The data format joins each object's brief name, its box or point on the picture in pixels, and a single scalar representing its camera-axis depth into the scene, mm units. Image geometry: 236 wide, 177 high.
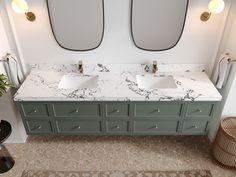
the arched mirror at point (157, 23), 1994
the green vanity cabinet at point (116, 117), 2047
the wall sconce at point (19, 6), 1843
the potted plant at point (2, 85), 1801
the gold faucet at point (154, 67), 2252
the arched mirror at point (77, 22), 1984
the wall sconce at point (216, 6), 1838
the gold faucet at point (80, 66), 2254
